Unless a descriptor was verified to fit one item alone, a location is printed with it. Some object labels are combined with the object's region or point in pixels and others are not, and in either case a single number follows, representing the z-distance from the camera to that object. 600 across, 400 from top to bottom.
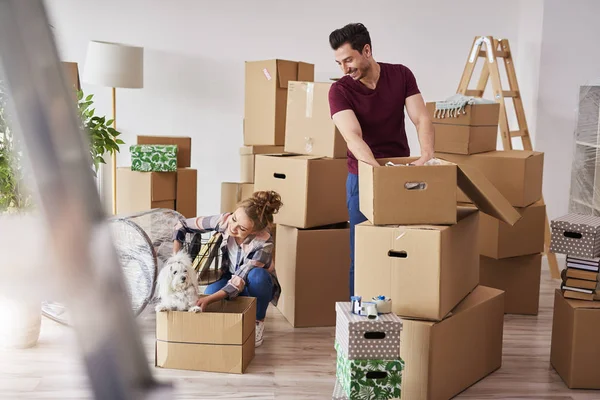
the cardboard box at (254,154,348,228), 3.27
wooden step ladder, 4.32
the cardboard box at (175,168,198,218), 4.21
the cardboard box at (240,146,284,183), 4.29
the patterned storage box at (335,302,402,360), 2.26
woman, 3.00
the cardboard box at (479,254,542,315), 3.54
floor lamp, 4.32
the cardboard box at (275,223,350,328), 3.31
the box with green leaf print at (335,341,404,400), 2.27
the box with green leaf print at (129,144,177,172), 4.08
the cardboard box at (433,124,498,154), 3.45
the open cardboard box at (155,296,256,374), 2.69
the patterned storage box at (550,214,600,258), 2.75
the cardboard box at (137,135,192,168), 4.25
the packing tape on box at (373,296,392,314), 2.33
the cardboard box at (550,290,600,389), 2.62
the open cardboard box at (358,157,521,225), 2.38
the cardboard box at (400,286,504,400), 2.41
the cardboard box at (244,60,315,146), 4.27
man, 2.71
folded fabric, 3.44
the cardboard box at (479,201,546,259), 3.44
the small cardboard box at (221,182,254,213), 4.36
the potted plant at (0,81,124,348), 0.34
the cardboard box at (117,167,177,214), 4.06
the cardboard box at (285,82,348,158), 3.40
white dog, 2.69
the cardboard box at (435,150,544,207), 3.37
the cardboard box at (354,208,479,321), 2.36
